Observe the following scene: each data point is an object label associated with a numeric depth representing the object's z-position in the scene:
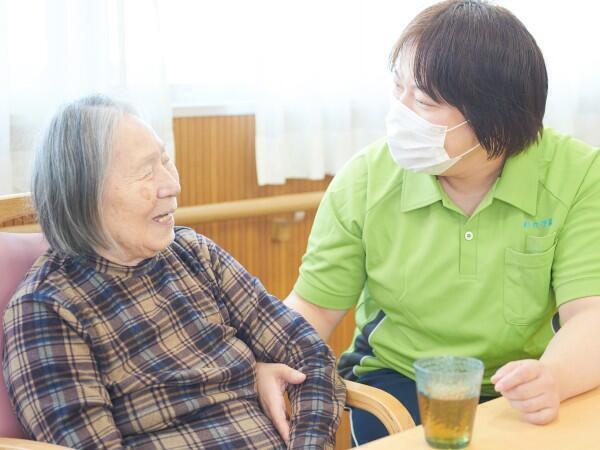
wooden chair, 1.46
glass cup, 1.14
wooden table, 1.21
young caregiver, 1.64
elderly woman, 1.38
